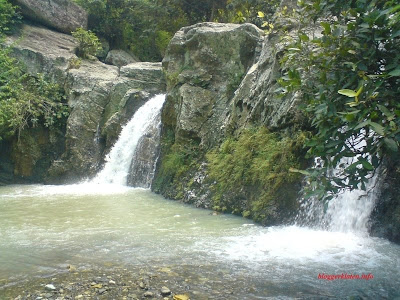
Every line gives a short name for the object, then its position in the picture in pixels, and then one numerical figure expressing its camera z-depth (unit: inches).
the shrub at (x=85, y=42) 762.2
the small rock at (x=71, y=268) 198.7
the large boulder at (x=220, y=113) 341.1
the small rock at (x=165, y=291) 169.6
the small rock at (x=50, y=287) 173.0
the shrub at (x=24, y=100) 588.1
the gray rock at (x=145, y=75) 686.5
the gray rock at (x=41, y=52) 667.4
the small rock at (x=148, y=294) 167.5
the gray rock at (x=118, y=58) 862.5
